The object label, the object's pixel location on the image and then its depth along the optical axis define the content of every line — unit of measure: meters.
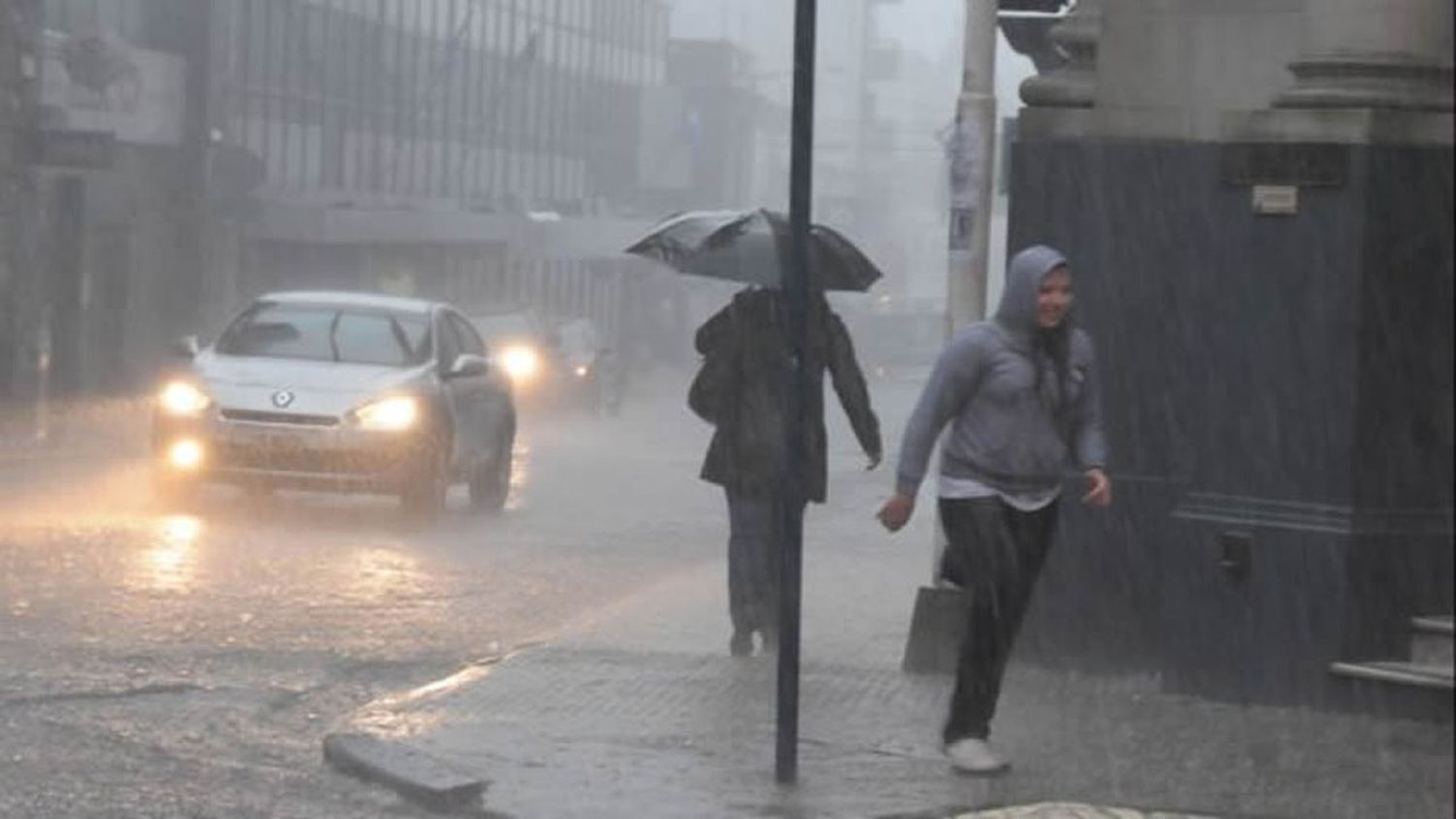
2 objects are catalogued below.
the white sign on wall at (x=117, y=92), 43.97
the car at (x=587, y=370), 46.44
